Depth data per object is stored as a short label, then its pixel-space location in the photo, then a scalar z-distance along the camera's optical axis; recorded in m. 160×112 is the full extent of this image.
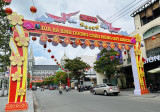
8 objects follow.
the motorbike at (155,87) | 14.36
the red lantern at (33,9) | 8.60
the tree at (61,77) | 46.91
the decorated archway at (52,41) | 8.30
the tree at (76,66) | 31.69
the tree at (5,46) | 14.94
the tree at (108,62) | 20.30
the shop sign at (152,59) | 14.83
